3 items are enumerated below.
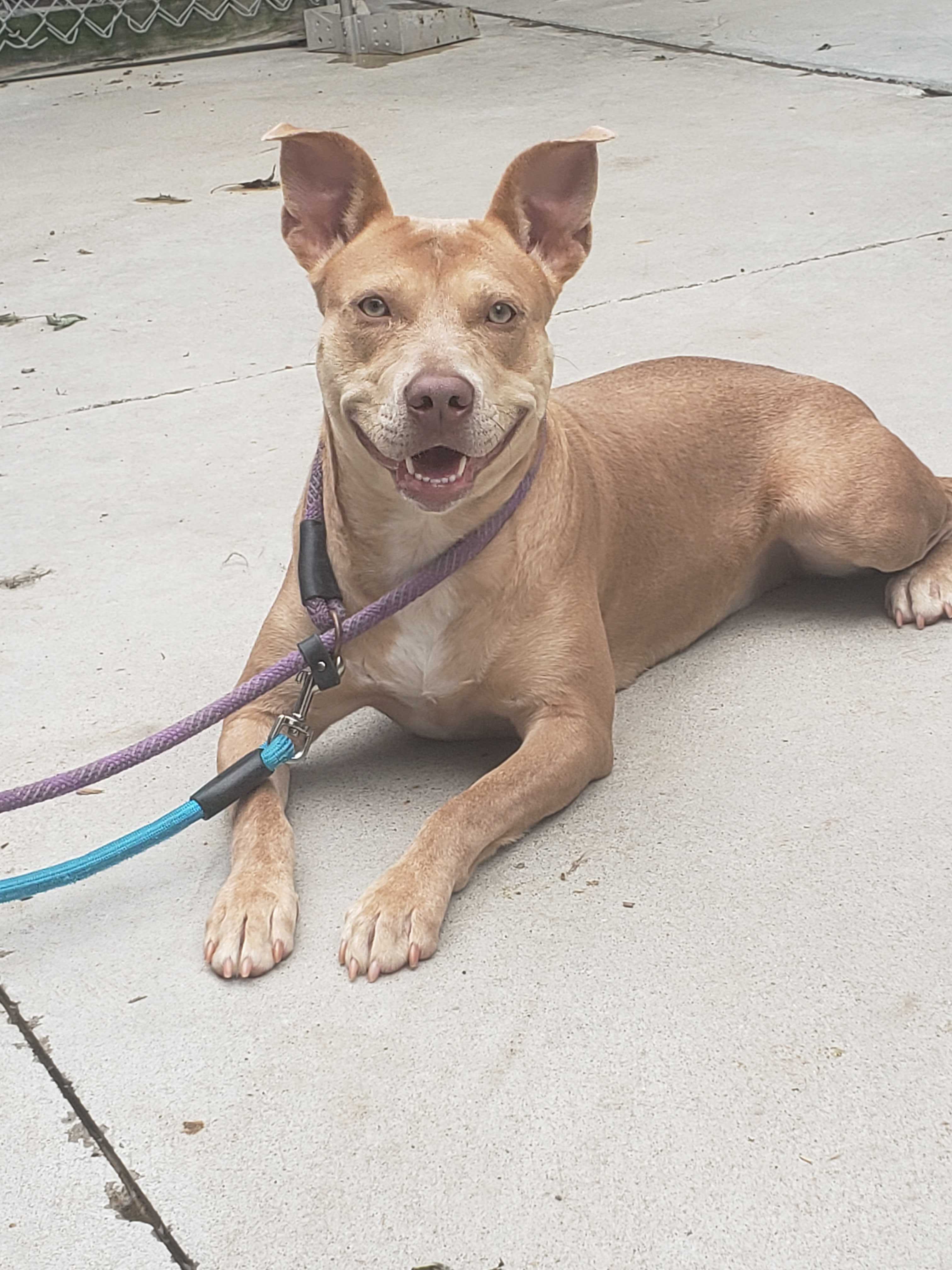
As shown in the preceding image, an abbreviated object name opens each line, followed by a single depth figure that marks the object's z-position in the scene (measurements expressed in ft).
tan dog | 8.43
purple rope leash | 8.73
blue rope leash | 8.36
